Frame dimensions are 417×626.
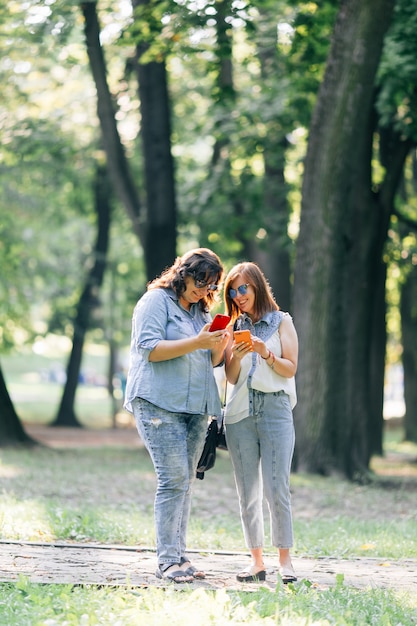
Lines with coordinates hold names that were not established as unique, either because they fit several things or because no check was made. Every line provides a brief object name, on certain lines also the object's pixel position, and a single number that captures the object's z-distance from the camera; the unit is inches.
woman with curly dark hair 377.0
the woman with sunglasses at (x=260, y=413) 391.0
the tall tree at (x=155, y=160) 1093.2
